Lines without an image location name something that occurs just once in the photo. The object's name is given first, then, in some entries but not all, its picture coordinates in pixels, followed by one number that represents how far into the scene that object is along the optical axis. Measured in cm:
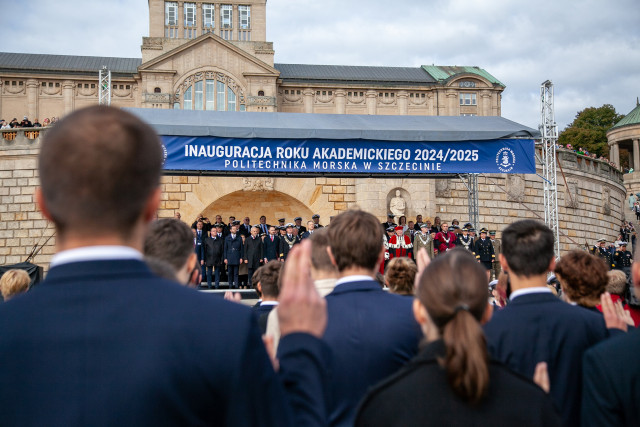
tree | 5372
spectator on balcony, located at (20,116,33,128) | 2535
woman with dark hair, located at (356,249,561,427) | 184
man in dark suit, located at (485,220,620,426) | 285
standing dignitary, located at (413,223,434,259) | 1772
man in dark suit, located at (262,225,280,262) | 1656
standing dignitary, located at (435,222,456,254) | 1822
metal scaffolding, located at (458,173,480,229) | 1741
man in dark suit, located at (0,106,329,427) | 134
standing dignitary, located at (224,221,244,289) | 1631
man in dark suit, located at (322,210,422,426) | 259
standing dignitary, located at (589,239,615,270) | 2098
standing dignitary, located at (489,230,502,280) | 1864
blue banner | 1353
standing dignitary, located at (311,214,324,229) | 1699
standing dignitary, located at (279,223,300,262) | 1681
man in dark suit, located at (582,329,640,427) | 227
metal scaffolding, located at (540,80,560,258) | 1659
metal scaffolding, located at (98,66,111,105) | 1457
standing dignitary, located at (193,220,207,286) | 1664
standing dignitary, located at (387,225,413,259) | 1780
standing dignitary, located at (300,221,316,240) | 1680
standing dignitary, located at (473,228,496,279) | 1806
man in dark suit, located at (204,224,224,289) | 1633
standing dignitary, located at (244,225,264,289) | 1638
